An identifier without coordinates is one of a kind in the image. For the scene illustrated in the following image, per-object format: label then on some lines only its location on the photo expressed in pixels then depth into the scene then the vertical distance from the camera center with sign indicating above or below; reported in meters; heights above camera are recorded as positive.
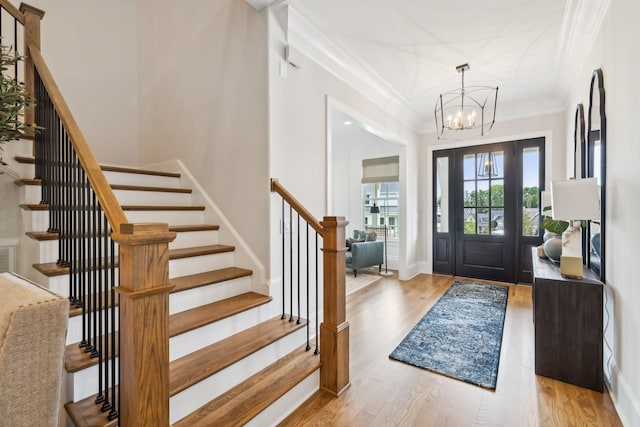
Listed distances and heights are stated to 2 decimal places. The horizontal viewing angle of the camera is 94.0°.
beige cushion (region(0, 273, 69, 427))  0.83 -0.41
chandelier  4.03 +1.70
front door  4.74 +0.06
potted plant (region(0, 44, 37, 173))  1.69 +0.64
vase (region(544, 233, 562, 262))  2.75 -0.34
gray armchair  5.38 -0.79
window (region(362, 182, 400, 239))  6.62 +0.16
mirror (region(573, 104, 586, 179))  3.00 +0.72
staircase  1.49 -0.78
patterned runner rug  2.34 -1.21
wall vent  1.88 -0.27
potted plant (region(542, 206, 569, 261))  2.73 -0.26
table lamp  2.03 +0.03
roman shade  6.37 +0.94
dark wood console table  2.07 -0.84
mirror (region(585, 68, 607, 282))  2.24 +0.45
